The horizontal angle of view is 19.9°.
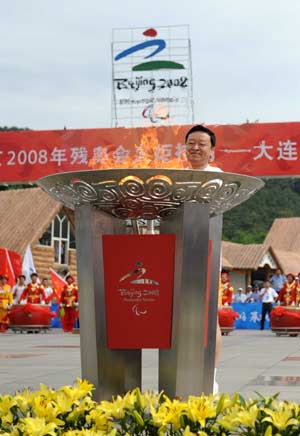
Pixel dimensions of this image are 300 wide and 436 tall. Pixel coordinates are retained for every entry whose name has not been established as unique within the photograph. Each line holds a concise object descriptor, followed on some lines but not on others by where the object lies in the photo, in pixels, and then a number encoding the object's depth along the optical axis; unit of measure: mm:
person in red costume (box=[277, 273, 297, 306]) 17422
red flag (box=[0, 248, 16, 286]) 20969
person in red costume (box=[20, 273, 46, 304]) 18125
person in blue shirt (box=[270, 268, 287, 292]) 23892
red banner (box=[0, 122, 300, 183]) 17234
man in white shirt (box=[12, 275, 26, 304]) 18484
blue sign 20750
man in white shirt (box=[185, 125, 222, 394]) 4156
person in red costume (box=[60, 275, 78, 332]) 18078
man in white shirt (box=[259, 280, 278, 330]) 19109
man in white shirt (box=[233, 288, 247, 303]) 23678
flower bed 2682
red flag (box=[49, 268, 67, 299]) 18984
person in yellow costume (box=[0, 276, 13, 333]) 18516
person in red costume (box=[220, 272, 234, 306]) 17953
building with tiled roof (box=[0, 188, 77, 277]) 27409
